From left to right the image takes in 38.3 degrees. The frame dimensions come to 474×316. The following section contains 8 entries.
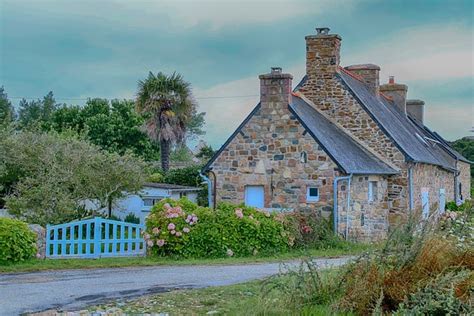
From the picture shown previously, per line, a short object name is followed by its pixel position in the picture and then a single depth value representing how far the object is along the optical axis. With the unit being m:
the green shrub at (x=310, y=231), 20.22
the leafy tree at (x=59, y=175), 21.22
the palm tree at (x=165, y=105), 37.75
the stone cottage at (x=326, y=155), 22.34
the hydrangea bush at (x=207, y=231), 18.00
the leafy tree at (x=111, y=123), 50.22
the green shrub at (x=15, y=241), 15.92
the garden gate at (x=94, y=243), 17.56
